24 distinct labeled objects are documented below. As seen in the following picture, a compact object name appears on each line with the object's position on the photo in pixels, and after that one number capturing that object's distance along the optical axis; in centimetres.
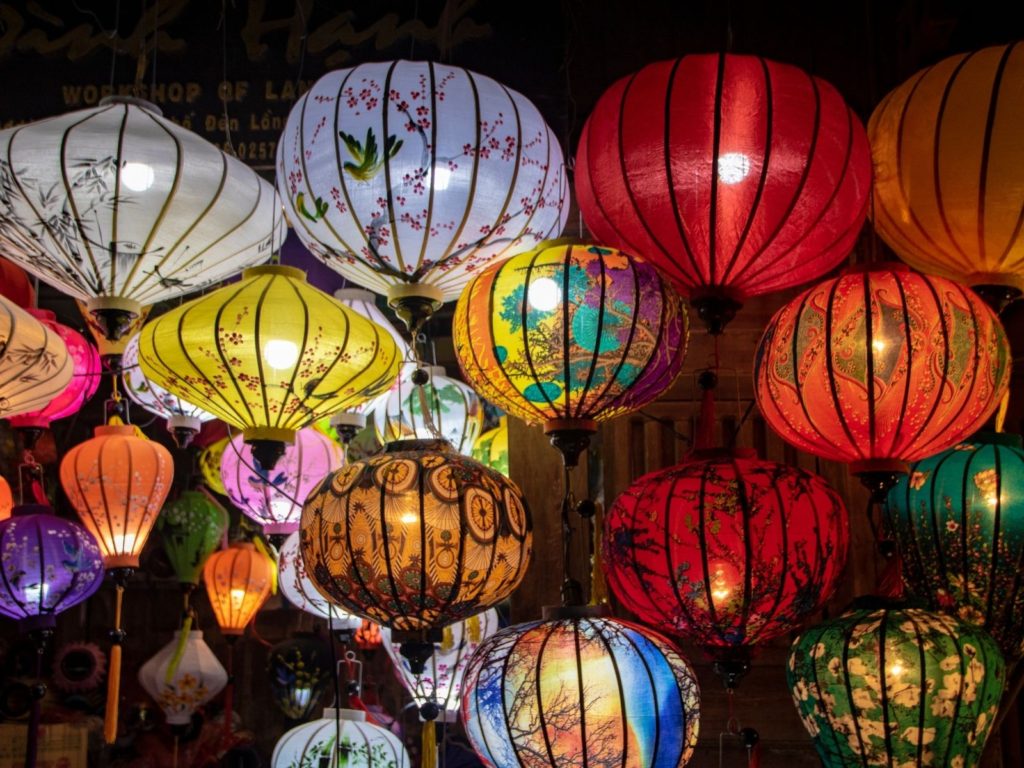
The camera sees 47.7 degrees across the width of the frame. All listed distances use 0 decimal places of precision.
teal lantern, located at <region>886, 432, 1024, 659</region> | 245
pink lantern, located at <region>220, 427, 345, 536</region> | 391
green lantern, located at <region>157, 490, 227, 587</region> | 571
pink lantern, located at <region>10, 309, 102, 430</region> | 368
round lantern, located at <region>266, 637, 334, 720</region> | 549
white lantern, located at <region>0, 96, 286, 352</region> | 258
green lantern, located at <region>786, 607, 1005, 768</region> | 213
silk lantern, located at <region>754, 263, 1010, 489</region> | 212
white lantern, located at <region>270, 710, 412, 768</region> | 387
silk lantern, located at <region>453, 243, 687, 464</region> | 216
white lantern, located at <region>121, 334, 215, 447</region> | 395
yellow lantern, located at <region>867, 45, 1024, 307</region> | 228
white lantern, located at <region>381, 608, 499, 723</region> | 378
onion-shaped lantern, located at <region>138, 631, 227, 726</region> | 609
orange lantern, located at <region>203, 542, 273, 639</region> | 552
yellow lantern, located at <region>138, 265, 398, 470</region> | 264
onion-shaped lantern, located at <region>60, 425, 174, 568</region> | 382
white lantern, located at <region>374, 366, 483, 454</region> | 402
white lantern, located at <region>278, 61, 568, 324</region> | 237
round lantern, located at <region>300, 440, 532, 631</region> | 214
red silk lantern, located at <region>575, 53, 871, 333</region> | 213
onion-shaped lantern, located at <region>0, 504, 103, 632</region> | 377
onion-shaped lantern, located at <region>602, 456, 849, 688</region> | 218
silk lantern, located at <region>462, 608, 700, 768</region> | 206
